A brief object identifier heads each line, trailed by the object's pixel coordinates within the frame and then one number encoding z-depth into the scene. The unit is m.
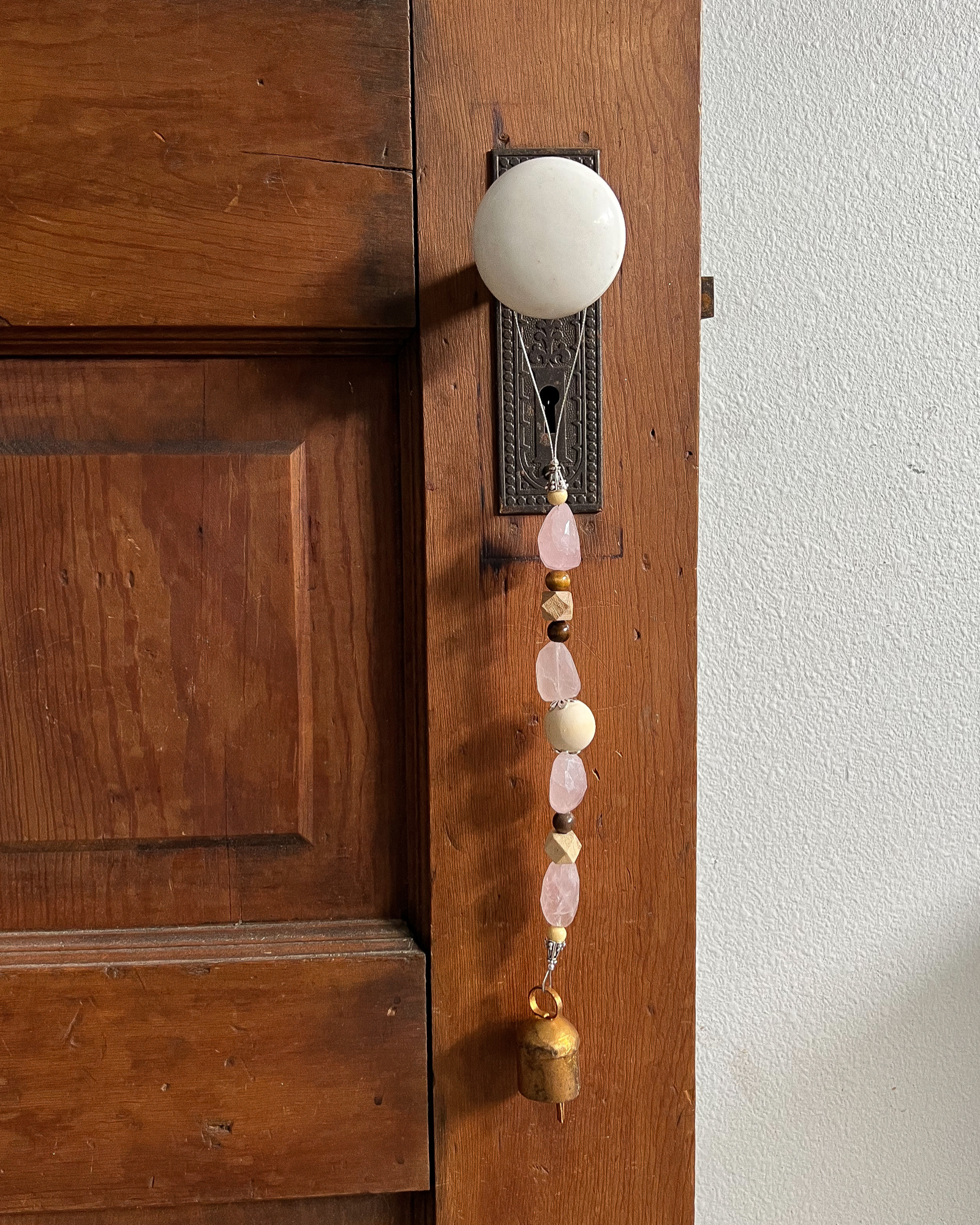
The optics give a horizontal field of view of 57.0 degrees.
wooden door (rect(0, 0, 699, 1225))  0.42
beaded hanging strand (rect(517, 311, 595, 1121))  0.42
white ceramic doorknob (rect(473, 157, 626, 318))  0.37
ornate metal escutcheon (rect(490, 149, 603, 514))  0.43
